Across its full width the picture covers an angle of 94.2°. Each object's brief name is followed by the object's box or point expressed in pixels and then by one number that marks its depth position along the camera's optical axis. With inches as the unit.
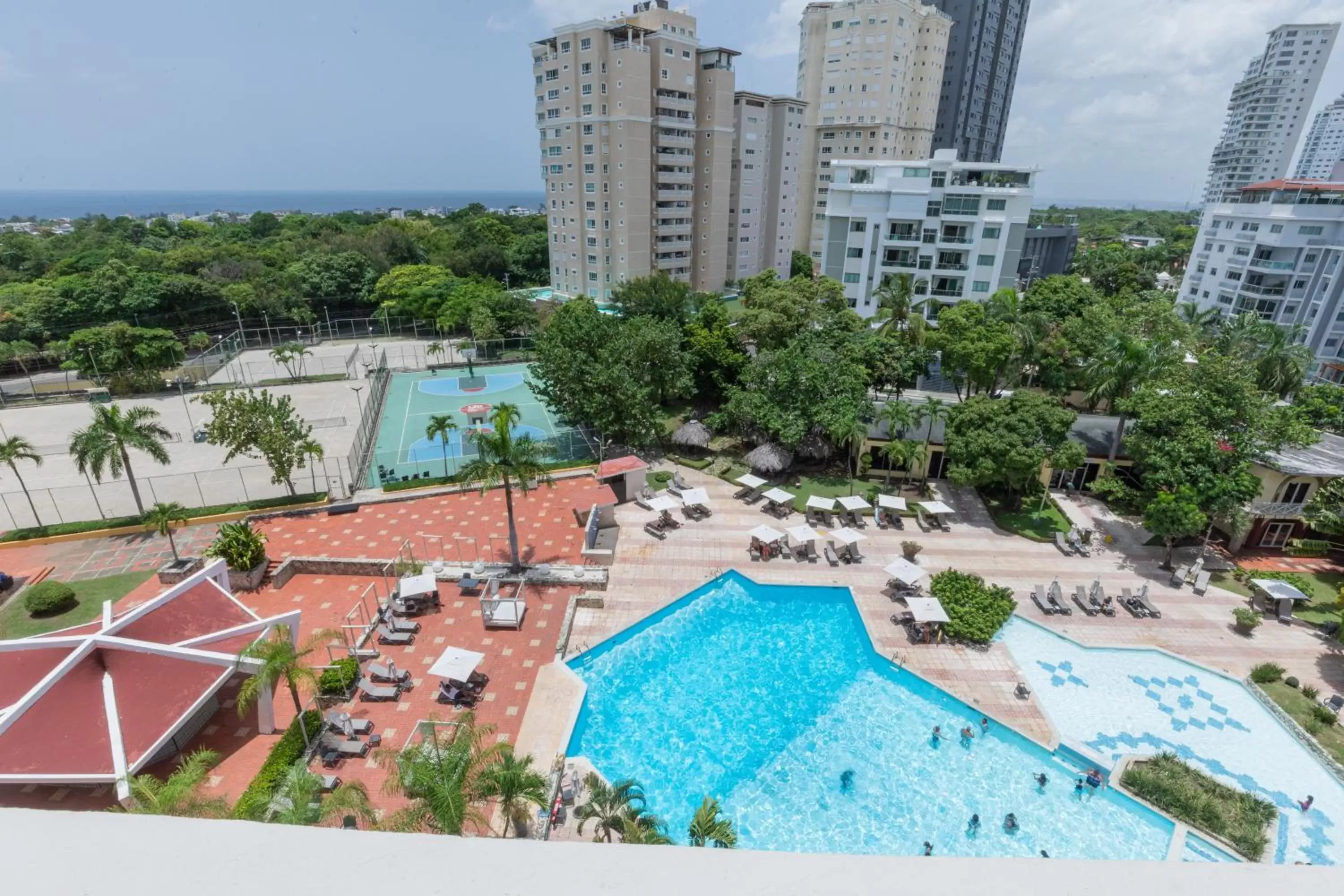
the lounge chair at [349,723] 624.4
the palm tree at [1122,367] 1096.8
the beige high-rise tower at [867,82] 2812.5
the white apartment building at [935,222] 1708.9
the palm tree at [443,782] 429.7
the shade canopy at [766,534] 956.6
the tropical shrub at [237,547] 840.3
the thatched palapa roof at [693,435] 1246.3
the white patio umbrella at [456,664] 668.1
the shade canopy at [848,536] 954.7
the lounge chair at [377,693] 672.4
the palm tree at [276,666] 548.1
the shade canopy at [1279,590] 827.4
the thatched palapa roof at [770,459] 1138.7
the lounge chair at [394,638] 751.7
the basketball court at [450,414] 1255.5
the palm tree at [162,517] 838.5
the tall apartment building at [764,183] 2568.9
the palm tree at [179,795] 422.3
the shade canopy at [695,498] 1051.3
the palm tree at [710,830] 469.7
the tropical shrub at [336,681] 668.1
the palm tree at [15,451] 916.6
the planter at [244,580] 843.4
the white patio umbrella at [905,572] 858.1
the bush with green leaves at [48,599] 776.3
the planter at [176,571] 849.5
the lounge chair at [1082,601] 839.1
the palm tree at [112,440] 893.8
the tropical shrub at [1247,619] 802.8
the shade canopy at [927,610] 784.9
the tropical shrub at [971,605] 791.1
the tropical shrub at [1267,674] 727.1
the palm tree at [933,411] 1119.6
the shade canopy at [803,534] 948.8
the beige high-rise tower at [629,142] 2076.8
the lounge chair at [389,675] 688.4
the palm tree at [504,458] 804.0
